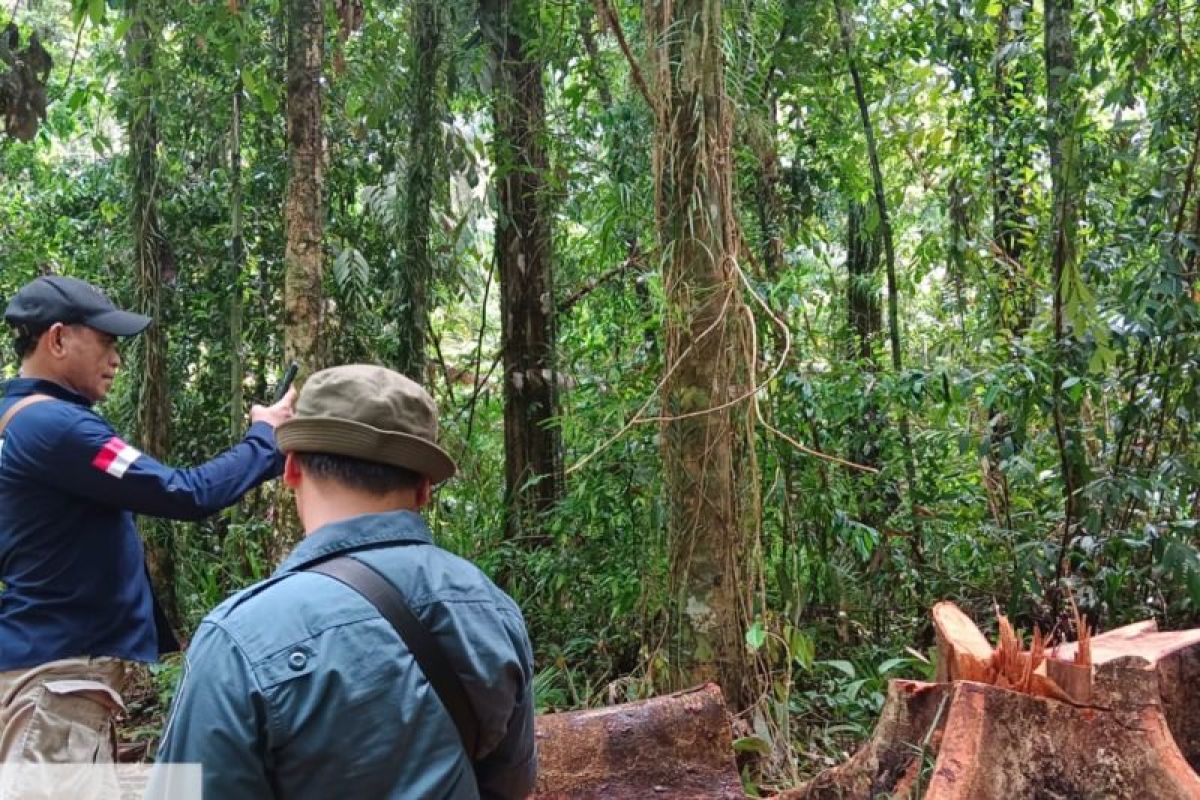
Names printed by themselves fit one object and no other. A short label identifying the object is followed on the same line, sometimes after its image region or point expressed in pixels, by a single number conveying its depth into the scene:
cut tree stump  3.20
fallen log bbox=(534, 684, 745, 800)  3.78
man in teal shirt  1.43
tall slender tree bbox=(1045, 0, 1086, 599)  5.10
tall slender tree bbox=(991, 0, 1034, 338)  6.10
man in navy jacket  2.88
